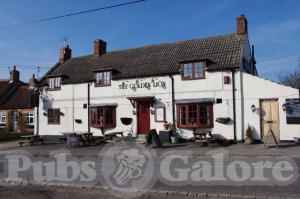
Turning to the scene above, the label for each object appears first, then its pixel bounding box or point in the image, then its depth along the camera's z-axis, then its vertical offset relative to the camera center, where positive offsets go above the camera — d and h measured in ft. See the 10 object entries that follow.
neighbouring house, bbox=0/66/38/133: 134.92 +3.49
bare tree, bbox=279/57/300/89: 181.18 +18.41
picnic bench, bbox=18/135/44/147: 88.99 -5.11
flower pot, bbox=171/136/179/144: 78.02 -4.49
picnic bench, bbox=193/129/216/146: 72.38 -3.81
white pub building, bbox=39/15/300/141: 73.31 +5.59
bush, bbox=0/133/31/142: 115.44 -5.49
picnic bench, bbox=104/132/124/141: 82.69 -3.86
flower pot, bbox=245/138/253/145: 71.41 -4.61
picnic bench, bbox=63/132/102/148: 80.23 -4.59
